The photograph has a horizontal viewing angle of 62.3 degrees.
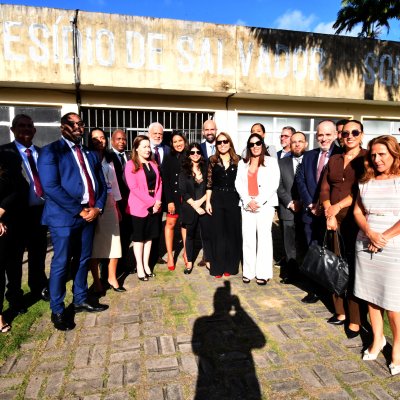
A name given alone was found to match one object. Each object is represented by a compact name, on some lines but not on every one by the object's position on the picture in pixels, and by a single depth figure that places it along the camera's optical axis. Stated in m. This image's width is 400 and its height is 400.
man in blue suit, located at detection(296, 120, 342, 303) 3.81
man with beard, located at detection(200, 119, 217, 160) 5.54
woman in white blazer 4.36
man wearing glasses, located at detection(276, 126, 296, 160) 5.32
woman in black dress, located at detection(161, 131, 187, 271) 4.93
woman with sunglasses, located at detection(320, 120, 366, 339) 3.20
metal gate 9.16
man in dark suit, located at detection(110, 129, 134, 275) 4.48
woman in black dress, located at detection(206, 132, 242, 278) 4.58
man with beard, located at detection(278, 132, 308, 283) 4.54
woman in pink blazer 4.46
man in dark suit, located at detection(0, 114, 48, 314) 3.52
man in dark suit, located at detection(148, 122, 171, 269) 5.39
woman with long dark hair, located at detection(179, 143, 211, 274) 4.74
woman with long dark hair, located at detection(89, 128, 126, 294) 4.07
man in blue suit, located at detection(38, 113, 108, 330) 3.18
